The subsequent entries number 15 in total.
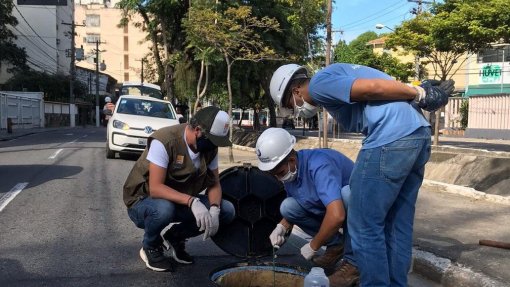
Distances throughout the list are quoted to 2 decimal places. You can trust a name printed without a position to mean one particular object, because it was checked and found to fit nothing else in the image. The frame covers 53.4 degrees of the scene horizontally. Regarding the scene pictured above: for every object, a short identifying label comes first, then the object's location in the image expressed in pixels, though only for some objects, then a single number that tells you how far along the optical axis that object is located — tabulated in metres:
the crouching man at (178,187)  4.07
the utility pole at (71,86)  52.53
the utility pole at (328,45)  15.53
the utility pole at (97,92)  59.22
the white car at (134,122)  12.75
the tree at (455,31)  15.29
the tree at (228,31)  14.59
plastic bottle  3.04
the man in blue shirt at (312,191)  3.60
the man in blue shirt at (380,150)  3.03
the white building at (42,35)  64.35
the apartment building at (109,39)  91.75
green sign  35.69
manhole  3.76
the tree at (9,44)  43.41
